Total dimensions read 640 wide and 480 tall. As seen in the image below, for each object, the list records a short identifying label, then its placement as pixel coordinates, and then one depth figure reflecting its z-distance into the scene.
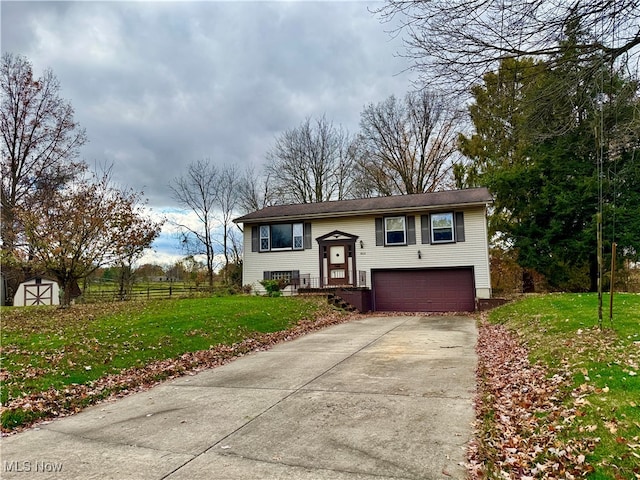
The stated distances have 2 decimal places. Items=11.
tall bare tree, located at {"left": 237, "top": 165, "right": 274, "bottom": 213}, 29.05
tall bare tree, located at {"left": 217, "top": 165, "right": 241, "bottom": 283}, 27.83
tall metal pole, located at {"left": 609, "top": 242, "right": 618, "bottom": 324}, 6.20
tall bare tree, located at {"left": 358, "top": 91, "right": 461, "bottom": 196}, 27.14
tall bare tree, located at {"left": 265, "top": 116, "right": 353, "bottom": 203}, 29.14
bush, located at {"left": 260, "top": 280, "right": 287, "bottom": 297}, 17.72
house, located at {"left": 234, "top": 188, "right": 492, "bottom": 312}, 17.08
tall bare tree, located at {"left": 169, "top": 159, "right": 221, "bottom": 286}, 26.97
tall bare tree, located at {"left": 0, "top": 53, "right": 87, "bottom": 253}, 21.23
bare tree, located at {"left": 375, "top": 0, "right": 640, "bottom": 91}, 4.64
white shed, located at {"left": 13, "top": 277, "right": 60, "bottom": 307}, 23.72
